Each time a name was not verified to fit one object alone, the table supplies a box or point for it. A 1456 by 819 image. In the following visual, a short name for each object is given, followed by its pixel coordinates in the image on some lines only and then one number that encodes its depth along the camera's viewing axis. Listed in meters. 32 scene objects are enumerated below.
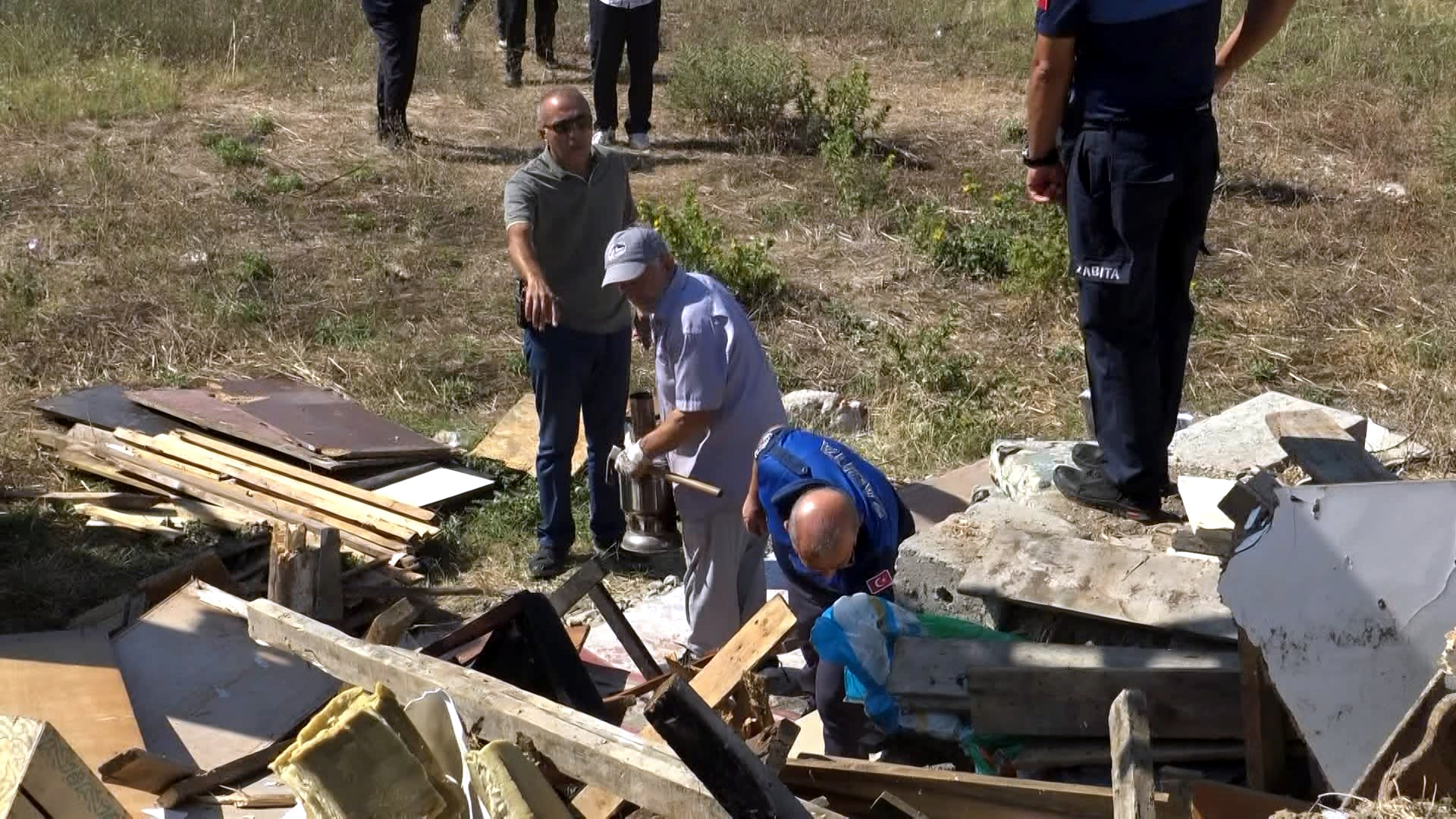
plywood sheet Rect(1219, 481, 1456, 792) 4.01
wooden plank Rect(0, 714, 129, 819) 4.00
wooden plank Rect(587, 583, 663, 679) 5.46
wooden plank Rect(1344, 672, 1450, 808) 3.57
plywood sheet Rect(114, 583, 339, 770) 5.16
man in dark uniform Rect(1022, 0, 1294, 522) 4.50
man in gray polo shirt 6.09
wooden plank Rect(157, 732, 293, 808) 4.74
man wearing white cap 5.26
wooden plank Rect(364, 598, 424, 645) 5.29
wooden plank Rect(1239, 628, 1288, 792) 4.10
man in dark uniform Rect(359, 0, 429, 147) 11.78
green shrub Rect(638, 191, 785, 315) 8.86
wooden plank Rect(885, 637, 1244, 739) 4.30
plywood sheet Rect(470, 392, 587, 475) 7.52
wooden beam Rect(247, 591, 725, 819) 3.61
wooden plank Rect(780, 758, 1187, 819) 3.93
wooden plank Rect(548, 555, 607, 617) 5.30
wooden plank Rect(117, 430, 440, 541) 6.86
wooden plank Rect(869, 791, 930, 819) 3.85
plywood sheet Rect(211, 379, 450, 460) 7.33
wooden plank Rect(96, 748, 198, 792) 4.61
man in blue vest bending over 4.55
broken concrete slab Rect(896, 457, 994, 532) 6.46
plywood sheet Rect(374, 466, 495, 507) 7.14
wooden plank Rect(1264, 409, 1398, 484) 5.11
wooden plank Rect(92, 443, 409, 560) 6.76
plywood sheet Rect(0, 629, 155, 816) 4.94
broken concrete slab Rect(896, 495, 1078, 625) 5.05
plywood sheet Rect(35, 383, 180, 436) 7.63
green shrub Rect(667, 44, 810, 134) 12.42
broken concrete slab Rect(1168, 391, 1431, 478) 5.71
